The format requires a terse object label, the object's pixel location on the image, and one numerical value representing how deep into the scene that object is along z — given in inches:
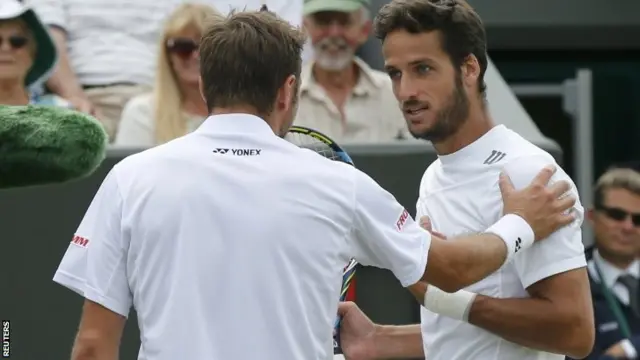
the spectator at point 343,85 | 467.8
